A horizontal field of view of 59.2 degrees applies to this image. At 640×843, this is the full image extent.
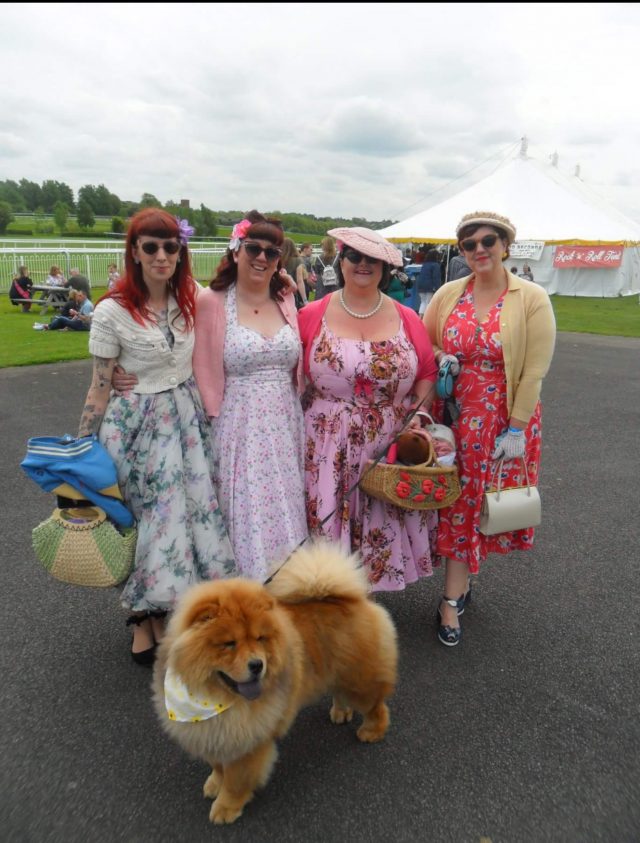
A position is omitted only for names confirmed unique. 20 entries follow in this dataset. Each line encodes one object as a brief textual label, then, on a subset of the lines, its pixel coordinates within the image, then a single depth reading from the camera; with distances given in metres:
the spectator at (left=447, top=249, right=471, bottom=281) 9.58
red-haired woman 2.60
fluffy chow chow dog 1.89
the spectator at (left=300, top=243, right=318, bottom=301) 15.14
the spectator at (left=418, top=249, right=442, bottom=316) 13.83
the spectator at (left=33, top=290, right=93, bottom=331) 13.83
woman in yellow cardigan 2.85
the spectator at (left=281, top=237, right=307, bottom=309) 9.77
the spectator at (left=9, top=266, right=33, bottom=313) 16.50
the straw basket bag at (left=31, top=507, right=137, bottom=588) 2.53
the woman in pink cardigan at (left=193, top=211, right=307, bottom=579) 2.79
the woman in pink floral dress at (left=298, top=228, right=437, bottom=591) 2.86
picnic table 16.09
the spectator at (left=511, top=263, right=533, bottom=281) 21.52
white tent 20.66
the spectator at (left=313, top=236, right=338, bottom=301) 9.95
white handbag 2.98
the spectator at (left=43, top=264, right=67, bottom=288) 17.12
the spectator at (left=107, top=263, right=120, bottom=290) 18.06
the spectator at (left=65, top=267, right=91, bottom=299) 15.60
